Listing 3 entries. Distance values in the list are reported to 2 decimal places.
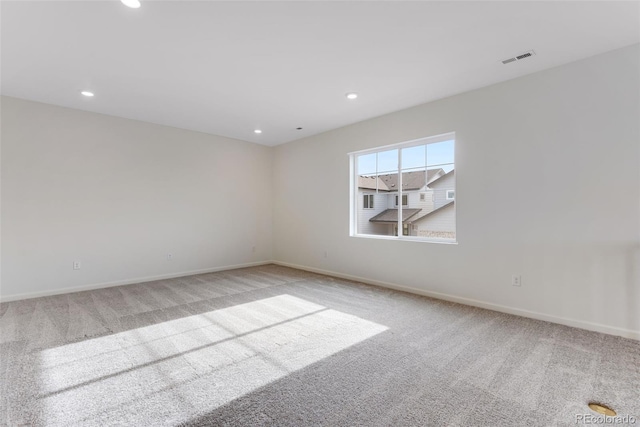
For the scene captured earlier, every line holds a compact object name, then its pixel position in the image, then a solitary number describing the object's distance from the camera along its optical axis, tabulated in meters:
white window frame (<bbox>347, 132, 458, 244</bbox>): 3.80
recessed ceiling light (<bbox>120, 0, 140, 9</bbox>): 2.04
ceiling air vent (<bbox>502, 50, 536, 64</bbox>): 2.68
